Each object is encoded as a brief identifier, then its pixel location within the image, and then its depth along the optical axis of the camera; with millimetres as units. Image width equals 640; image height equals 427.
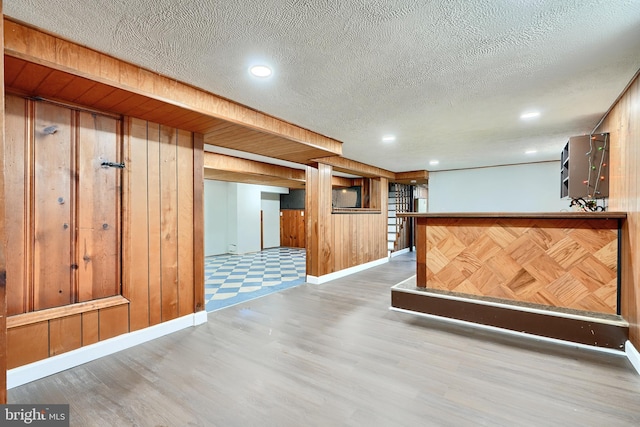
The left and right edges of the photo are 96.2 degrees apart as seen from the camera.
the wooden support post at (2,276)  1192
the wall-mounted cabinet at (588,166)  3021
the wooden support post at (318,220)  4980
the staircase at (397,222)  8195
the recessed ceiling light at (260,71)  2145
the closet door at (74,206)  2148
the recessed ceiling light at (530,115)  3104
